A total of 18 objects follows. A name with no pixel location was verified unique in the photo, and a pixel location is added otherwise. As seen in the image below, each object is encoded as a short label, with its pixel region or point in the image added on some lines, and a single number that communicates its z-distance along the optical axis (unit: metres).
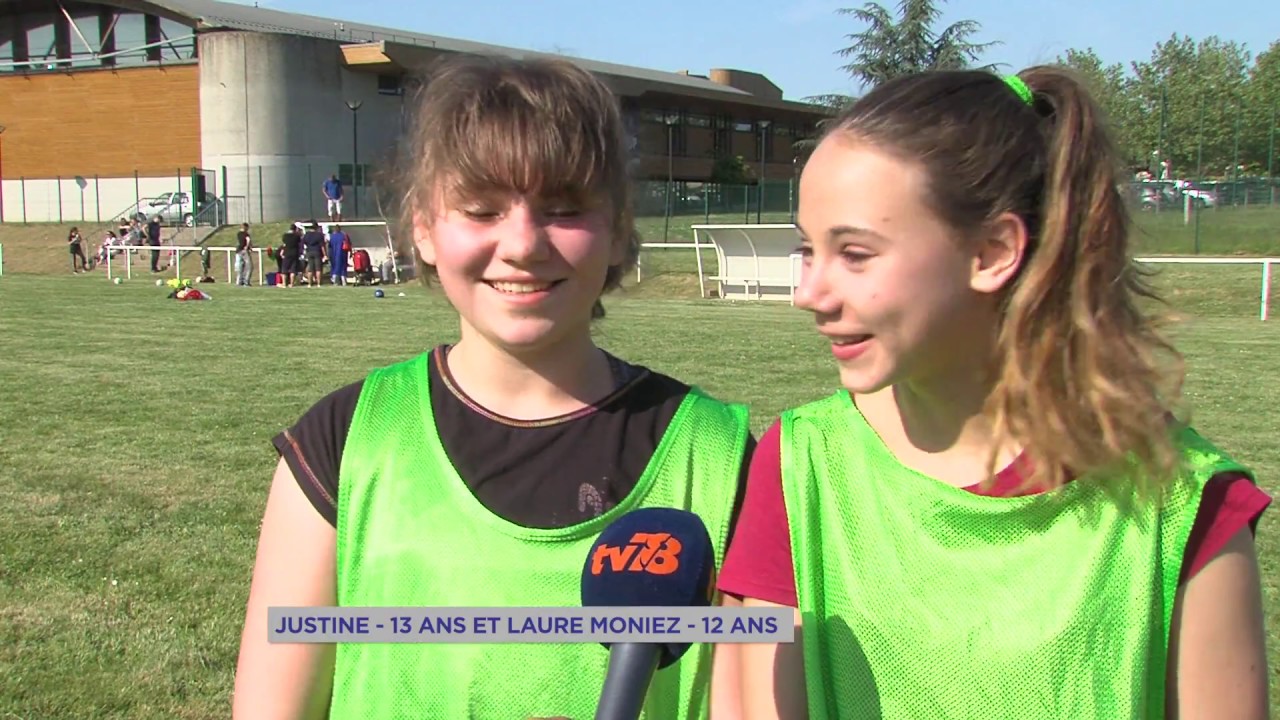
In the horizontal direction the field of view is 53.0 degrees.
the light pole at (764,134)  65.88
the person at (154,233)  40.34
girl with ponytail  1.72
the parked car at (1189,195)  26.80
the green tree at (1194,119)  34.75
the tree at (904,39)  34.34
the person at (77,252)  41.03
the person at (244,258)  32.88
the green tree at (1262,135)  33.38
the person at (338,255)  33.25
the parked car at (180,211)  44.53
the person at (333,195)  39.19
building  45.41
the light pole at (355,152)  47.00
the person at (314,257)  33.09
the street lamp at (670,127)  56.84
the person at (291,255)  33.06
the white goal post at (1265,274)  19.42
